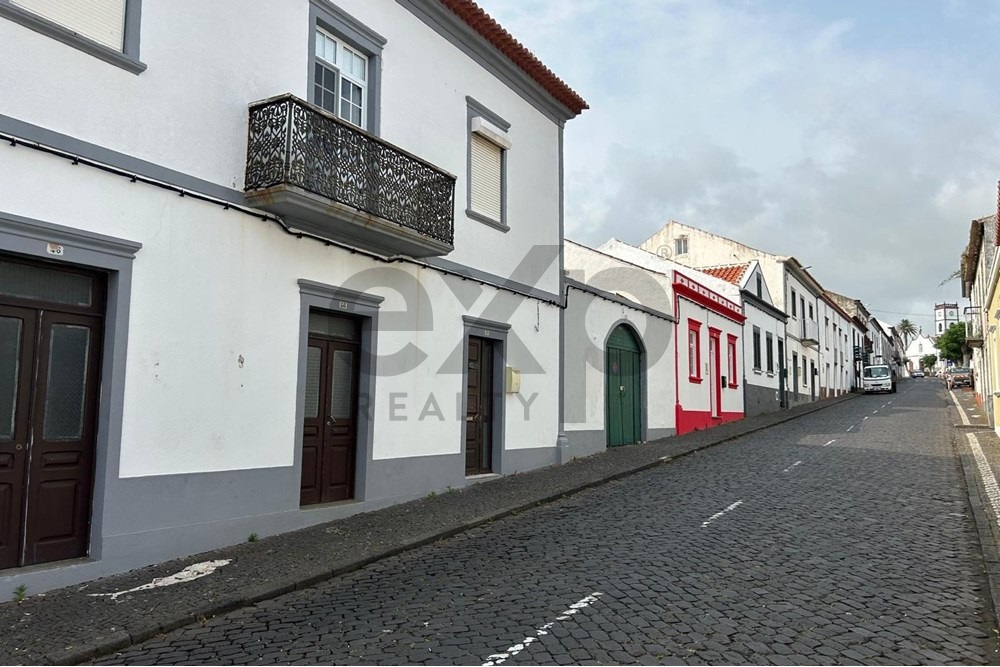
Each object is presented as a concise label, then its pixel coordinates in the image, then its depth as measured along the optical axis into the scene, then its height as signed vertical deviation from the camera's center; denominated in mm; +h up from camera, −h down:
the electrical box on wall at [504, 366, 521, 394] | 11984 +469
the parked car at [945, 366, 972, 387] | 47875 +2322
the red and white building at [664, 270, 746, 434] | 19516 +1657
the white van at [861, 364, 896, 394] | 46375 +2113
